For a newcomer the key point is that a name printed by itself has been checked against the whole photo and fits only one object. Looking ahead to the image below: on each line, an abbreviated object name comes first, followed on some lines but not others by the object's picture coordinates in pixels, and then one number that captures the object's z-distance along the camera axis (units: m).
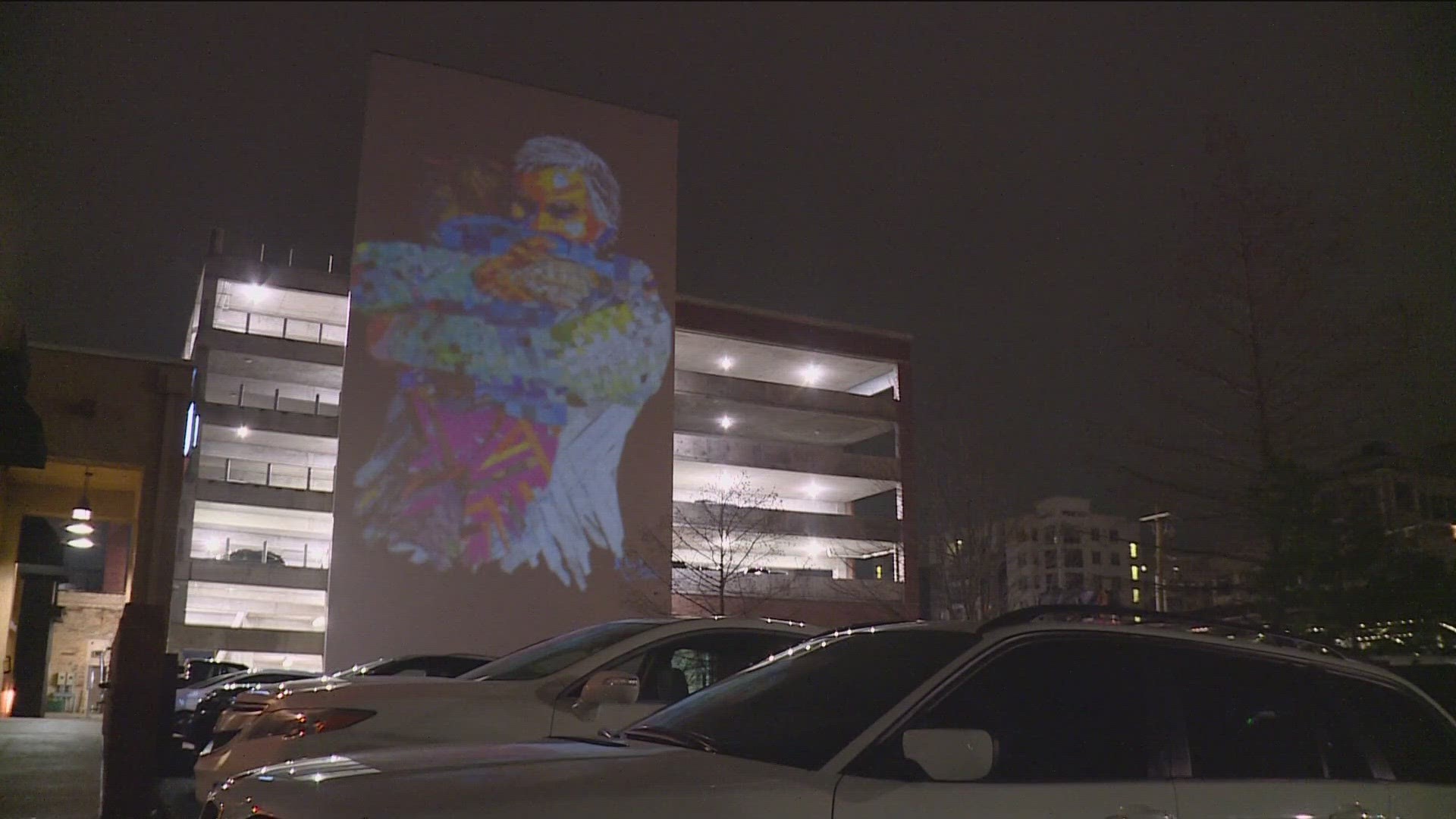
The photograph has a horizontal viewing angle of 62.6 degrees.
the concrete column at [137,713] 9.72
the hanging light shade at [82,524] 20.69
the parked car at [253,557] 45.88
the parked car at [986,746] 3.06
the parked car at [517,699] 6.02
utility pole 18.26
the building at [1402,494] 15.48
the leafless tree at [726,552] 45.06
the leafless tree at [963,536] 23.70
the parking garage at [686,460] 44.16
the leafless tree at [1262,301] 15.64
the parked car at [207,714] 13.31
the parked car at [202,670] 21.92
